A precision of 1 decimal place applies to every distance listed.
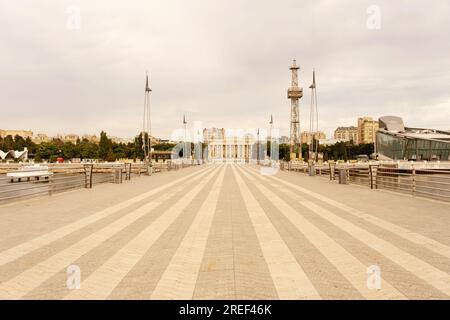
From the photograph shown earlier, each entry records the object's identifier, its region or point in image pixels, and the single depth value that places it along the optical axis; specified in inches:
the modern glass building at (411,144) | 3868.1
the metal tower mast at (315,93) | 1531.5
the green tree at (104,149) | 4670.3
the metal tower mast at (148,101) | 1671.3
